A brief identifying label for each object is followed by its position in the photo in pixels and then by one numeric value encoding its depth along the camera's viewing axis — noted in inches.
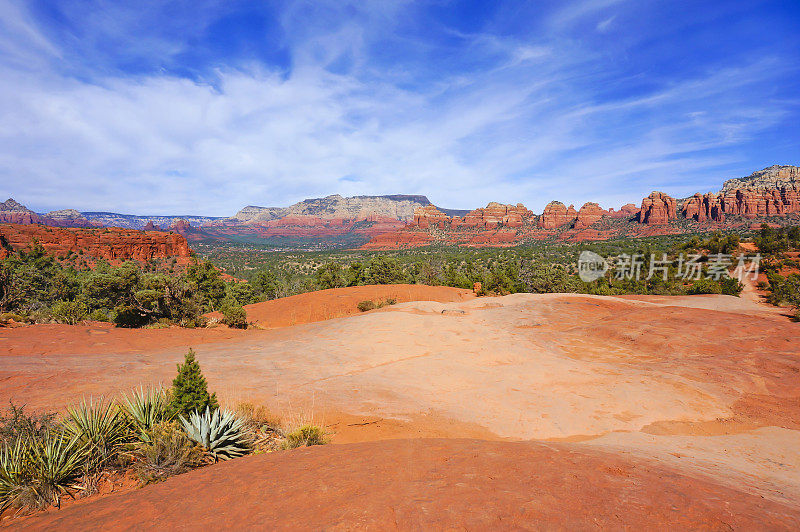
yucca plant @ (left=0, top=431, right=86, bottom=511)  146.6
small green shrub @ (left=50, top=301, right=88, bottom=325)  649.0
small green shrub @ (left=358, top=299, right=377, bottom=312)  922.7
